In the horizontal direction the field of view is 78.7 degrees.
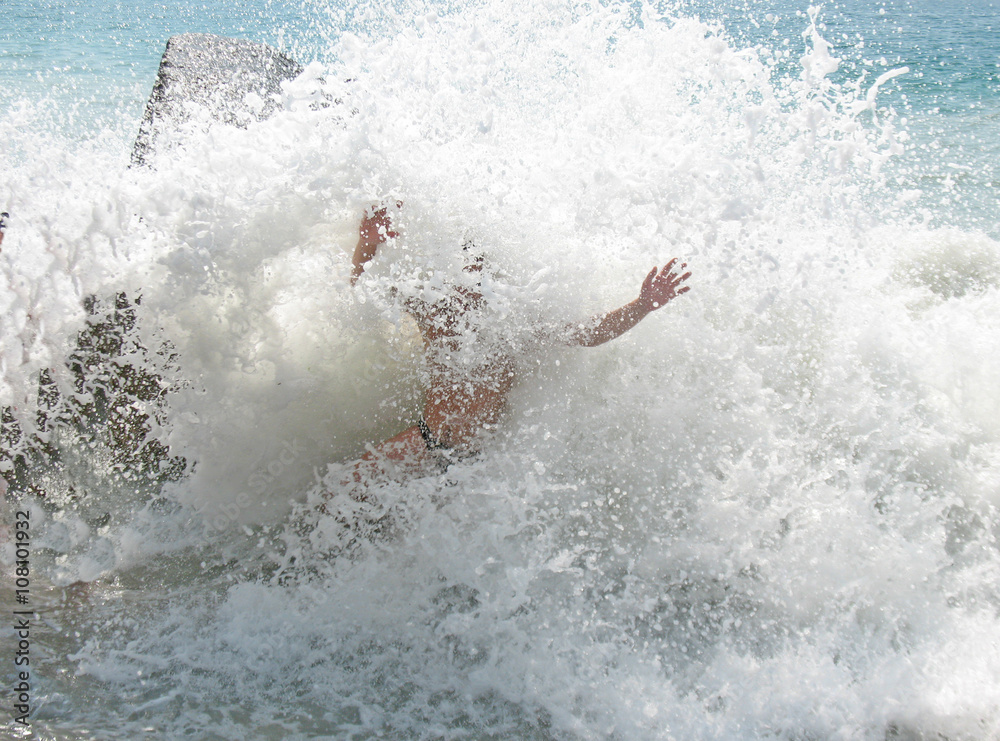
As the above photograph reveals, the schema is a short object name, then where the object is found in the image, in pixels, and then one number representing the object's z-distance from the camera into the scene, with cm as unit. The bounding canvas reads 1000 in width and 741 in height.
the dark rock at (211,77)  364
